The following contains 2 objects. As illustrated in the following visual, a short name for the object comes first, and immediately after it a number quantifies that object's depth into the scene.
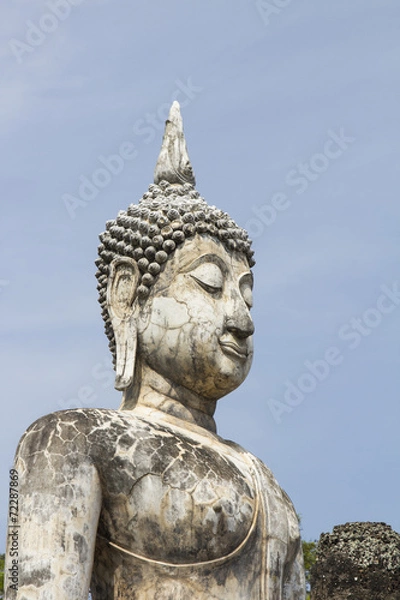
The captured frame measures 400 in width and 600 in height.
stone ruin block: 47.69
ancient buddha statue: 16.58
